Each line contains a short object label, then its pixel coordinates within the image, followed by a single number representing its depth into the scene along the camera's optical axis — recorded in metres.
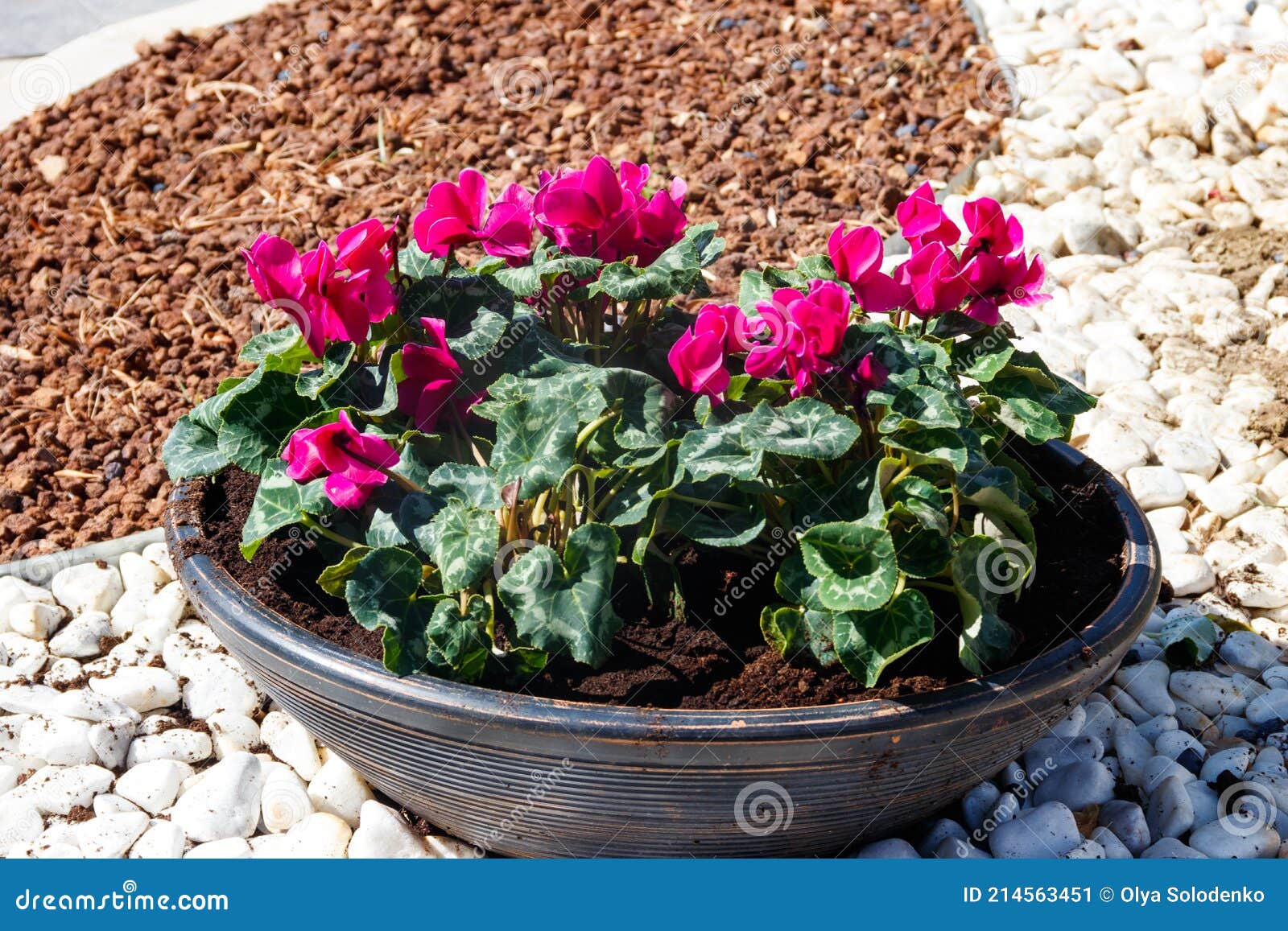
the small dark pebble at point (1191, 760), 1.12
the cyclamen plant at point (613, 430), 0.97
